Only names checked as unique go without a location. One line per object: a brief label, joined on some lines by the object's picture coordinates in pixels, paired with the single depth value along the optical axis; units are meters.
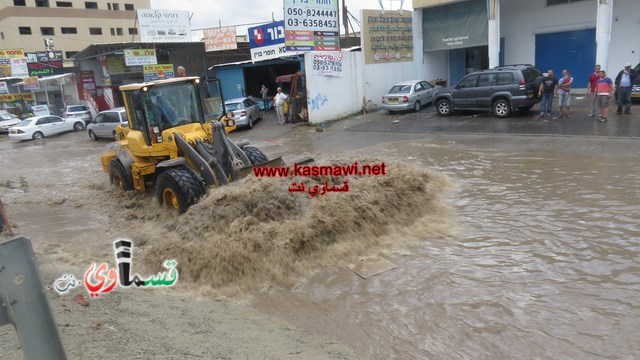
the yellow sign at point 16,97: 39.66
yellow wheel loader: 7.86
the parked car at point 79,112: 29.17
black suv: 15.97
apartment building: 58.06
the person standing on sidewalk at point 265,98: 26.00
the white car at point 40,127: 25.00
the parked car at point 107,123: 22.30
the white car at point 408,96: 20.19
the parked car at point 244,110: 21.67
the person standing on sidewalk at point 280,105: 21.75
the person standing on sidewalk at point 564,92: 15.31
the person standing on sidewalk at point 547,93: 15.00
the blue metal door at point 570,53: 19.88
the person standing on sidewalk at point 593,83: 14.83
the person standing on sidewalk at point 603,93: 13.82
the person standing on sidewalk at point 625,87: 14.24
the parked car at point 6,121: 28.92
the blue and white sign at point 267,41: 23.84
